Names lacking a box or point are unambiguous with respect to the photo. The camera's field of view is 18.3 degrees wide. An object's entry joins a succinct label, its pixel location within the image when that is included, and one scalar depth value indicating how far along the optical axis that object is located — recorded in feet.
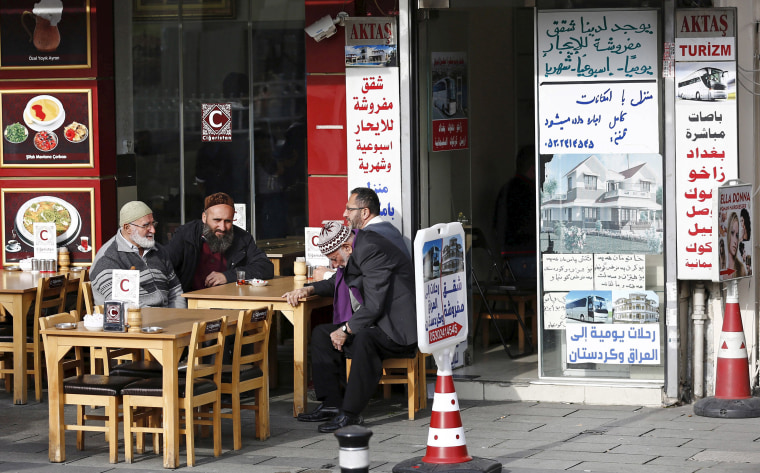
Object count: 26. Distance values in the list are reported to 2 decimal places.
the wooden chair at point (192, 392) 46.13
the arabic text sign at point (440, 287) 42.45
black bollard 33.03
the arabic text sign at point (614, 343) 56.68
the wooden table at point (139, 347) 45.92
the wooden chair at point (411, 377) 54.01
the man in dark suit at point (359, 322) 52.65
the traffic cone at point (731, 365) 53.35
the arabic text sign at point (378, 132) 58.09
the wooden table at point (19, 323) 58.14
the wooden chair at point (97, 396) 46.63
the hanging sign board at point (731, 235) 52.79
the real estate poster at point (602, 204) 56.40
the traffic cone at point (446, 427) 42.62
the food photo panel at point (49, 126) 65.68
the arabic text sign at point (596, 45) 56.17
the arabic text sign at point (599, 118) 56.26
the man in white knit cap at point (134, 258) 55.51
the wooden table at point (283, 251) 66.15
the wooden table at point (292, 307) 54.76
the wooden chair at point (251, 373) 48.71
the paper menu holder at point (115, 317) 47.21
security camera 60.48
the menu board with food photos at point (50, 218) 65.87
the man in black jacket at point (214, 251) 60.57
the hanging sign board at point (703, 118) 54.53
